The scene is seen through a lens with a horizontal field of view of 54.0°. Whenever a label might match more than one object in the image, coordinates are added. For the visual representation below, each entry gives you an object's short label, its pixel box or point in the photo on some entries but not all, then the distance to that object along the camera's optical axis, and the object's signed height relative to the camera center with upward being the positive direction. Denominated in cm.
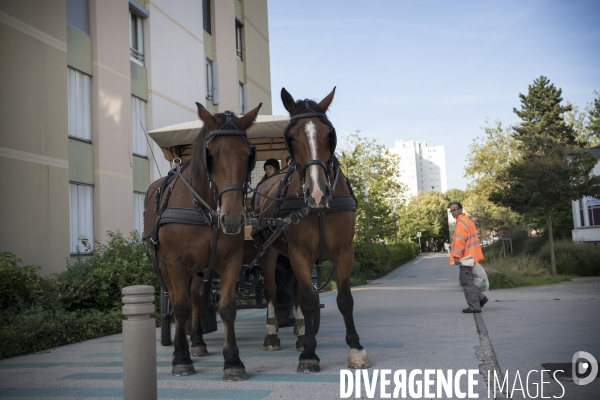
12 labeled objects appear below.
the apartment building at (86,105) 1302 +401
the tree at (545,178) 2009 +197
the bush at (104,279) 1095 -49
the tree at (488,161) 4341 +570
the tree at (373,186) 2934 +296
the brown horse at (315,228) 578 +17
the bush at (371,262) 2617 -99
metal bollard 388 -63
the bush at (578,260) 2017 -94
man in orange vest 1102 -27
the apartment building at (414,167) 18886 +2362
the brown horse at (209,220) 559 +29
